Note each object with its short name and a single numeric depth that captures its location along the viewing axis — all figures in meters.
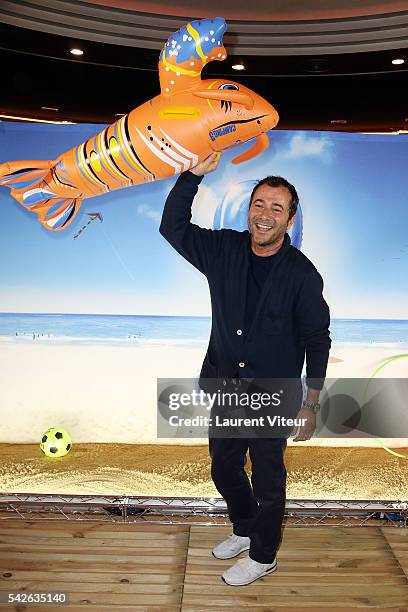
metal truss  2.55
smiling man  2.03
